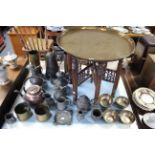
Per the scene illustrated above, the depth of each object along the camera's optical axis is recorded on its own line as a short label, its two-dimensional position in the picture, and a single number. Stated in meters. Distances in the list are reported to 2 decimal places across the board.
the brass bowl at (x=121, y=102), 1.27
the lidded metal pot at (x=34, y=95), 1.15
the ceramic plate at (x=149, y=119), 1.14
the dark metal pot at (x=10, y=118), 1.13
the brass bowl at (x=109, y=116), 1.18
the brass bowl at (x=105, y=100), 1.26
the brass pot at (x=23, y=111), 1.13
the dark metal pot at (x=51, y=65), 1.35
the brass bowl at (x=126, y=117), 1.16
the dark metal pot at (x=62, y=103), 1.20
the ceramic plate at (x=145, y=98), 1.23
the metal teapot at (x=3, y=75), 1.21
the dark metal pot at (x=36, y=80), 1.33
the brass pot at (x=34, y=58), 1.41
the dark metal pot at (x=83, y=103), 1.17
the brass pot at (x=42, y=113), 1.13
